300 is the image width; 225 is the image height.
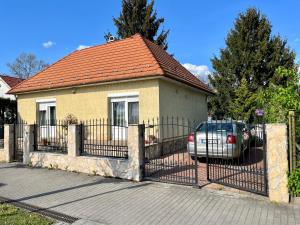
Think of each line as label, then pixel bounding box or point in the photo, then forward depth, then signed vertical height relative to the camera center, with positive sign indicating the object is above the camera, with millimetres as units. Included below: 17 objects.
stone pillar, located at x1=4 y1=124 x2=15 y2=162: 11531 -945
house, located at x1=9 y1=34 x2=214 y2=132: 12703 +1516
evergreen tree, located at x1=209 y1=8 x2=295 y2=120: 24031 +4904
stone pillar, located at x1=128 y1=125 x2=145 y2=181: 7969 -889
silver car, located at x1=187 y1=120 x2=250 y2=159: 8922 -764
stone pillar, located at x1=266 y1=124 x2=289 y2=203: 5844 -959
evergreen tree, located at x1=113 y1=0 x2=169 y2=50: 28172 +9531
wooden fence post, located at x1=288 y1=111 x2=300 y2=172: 5883 -619
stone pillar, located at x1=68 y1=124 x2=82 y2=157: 9414 -729
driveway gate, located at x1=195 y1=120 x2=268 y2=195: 6730 -1211
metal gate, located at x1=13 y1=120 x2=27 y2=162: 11680 -1022
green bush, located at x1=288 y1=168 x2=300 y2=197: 5661 -1340
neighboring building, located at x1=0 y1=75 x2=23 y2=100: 32156 +3977
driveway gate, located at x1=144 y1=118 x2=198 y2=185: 8062 -1472
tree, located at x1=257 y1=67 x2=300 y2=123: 6230 +405
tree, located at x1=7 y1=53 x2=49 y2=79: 51625 +9172
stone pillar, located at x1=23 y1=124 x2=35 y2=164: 10719 -849
